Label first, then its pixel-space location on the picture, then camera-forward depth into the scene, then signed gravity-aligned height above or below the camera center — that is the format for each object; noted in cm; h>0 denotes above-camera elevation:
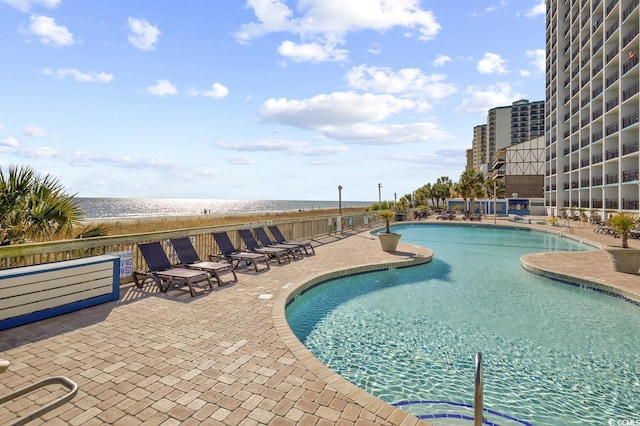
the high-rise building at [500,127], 11350 +2648
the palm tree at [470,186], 4706 +241
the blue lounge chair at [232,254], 919 -135
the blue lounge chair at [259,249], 1027 -136
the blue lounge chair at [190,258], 769 -122
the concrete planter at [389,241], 1288 -145
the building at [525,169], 5956 +632
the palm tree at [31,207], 614 +11
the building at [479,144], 13200 +2436
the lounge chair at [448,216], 3372 -141
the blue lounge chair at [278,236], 1236 -111
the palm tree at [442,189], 6488 +297
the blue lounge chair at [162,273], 677 -137
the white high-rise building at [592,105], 2792 +1015
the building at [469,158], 15038 +2066
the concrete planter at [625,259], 912 -171
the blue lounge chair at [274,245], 1100 -133
